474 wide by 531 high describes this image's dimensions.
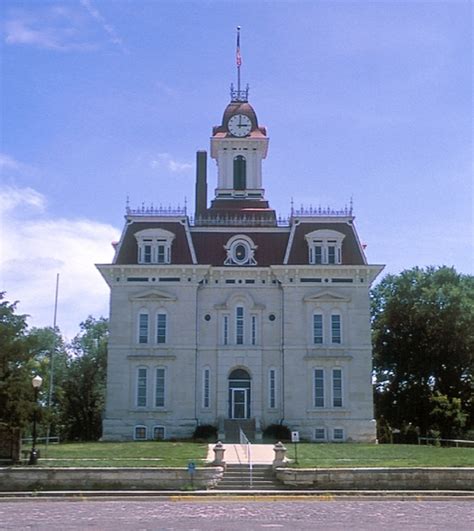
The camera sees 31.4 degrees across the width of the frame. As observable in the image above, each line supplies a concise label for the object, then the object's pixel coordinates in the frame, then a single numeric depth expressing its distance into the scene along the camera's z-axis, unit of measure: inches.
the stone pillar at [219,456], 1123.9
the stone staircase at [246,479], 1053.2
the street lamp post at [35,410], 1146.7
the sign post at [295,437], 1219.6
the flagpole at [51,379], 1807.6
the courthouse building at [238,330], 1966.0
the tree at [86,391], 2859.3
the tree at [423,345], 2394.2
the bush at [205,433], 1867.6
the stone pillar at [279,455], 1119.6
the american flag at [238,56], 2490.2
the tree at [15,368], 1118.4
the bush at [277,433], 1876.2
